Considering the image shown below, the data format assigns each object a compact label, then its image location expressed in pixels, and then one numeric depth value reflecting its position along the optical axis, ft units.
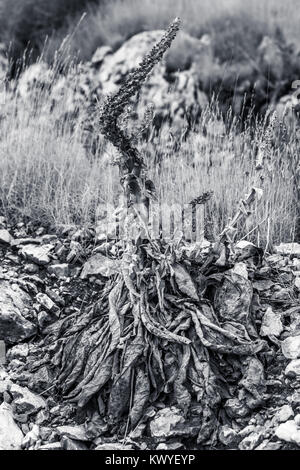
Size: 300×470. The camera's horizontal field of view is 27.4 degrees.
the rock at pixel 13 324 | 11.54
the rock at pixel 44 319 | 11.86
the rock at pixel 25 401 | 10.07
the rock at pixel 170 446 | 9.12
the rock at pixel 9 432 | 9.50
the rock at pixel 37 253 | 13.35
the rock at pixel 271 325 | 10.87
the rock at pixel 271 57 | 27.71
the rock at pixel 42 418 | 9.92
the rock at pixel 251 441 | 8.93
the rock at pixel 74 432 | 9.40
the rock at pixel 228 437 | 9.16
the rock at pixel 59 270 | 13.05
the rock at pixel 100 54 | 28.94
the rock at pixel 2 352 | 11.23
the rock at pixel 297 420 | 8.96
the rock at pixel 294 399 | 9.48
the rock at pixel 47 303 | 12.15
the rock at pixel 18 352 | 11.33
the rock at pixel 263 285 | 11.93
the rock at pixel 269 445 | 8.75
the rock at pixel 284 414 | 9.19
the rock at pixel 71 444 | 9.18
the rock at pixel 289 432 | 8.67
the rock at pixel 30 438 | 9.50
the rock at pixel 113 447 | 9.15
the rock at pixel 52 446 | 9.20
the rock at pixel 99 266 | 12.69
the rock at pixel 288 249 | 13.37
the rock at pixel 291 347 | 10.36
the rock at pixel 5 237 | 13.99
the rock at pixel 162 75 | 24.63
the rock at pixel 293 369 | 9.92
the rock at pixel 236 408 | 9.48
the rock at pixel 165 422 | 9.27
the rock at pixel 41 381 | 10.52
